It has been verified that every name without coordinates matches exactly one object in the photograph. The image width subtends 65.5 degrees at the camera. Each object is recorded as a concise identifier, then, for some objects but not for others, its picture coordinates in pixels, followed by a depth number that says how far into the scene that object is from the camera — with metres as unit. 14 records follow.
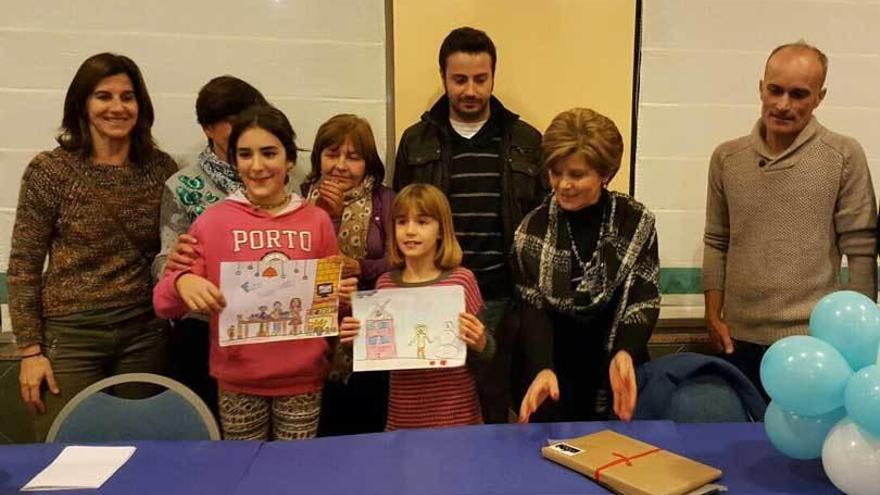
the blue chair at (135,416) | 2.01
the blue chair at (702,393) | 2.11
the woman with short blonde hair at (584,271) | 2.16
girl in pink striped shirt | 2.26
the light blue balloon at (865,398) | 1.47
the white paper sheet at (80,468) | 1.63
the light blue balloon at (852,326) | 1.61
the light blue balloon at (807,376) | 1.57
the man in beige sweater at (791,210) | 2.57
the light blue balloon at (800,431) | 1.64
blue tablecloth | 1.62
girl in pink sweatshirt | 2.20
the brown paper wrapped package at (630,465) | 1.57
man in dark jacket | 2.74
